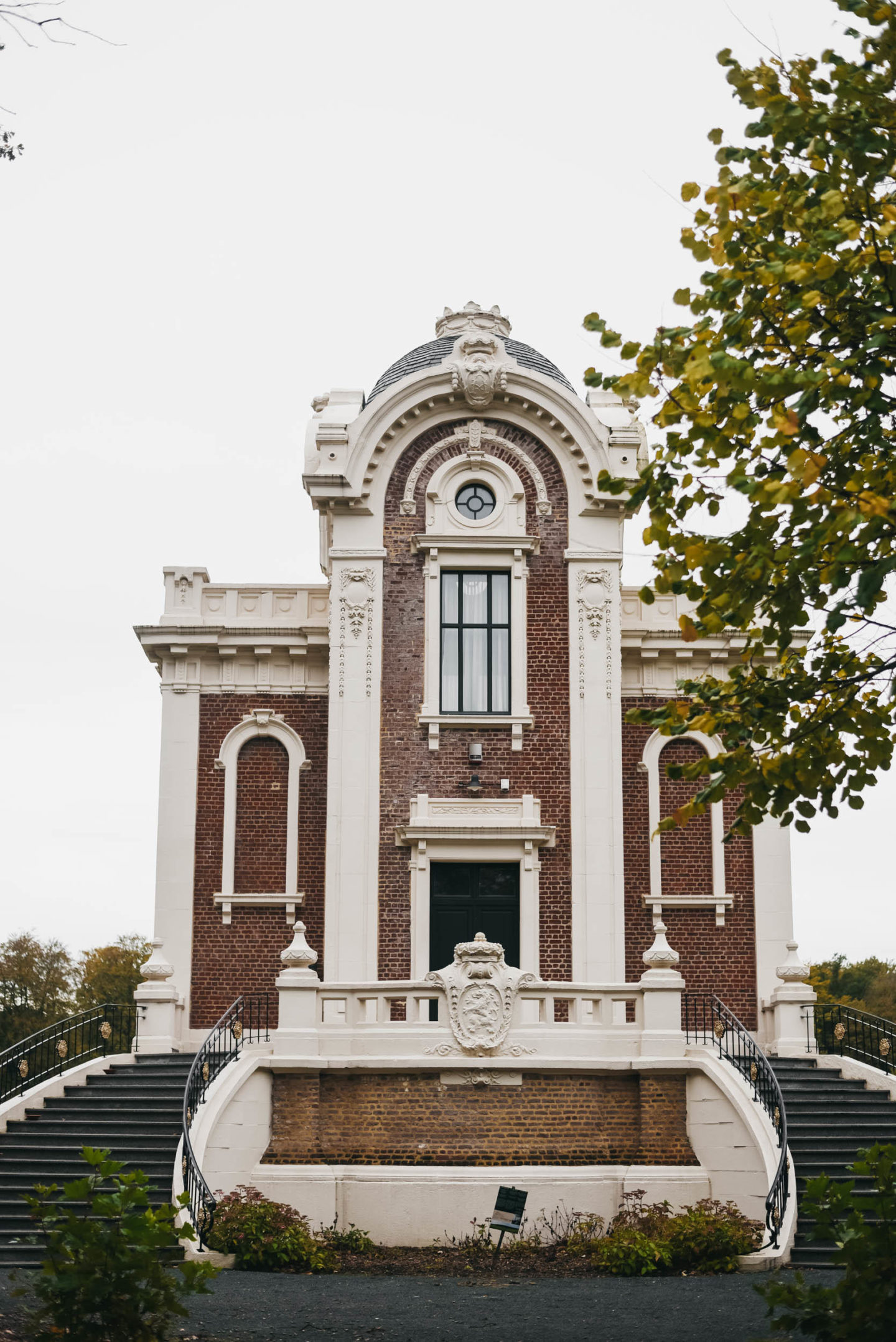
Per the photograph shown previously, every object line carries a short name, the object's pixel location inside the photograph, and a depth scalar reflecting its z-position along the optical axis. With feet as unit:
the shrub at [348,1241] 57.52
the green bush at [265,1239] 52.60
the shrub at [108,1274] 28.32
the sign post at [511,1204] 54.54
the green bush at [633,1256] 52.01
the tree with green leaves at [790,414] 33.73
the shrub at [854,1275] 26.53
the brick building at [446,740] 80.48
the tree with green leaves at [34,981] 153.28
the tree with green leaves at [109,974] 158.51
